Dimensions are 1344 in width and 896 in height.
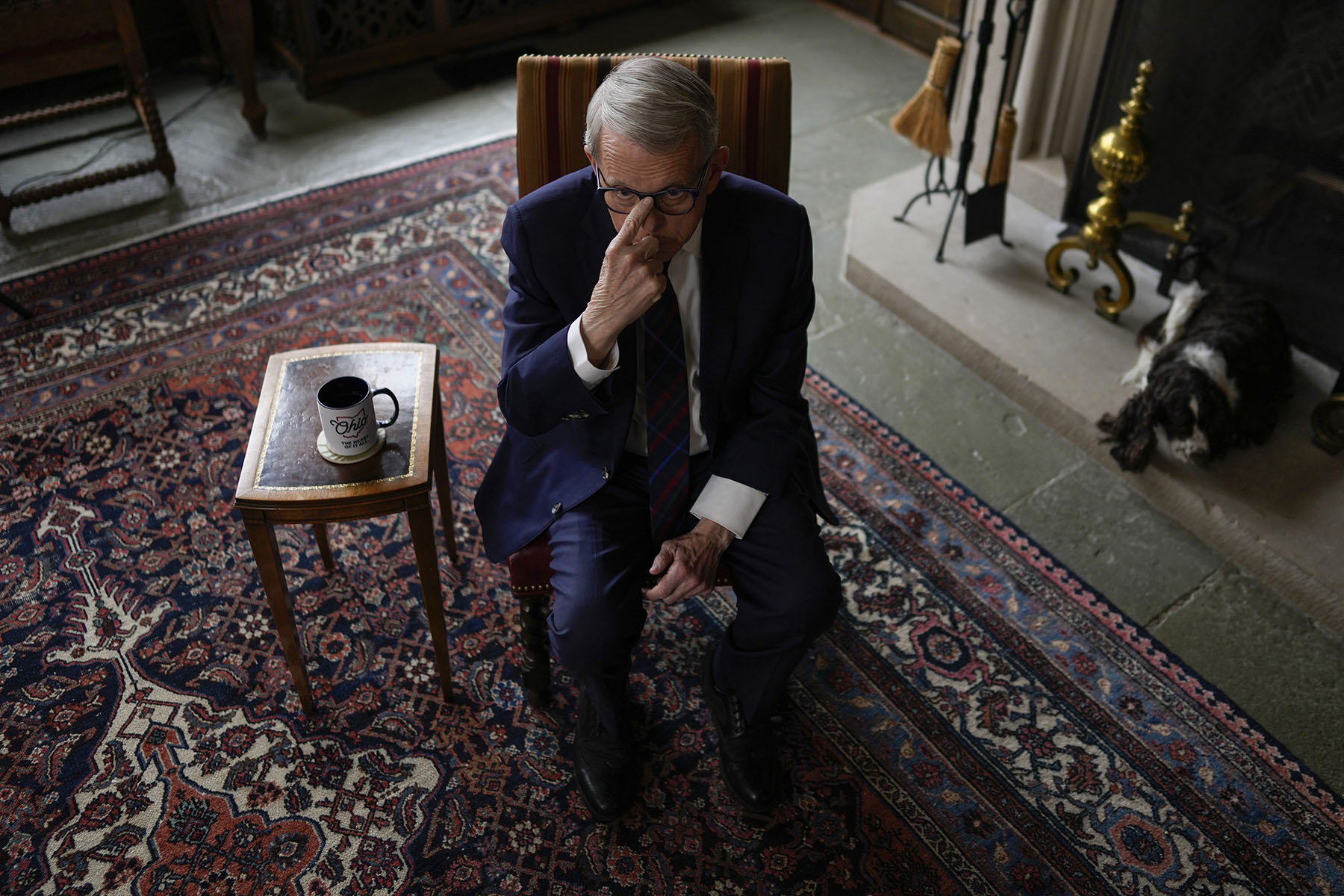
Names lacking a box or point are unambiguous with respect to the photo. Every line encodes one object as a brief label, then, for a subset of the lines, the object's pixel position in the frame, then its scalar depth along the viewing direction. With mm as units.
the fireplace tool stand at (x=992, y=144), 2779
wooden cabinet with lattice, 3881
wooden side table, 1699
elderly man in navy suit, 1610
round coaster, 1740
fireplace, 2479
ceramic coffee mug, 1686
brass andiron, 2541
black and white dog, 2334
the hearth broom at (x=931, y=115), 2738
